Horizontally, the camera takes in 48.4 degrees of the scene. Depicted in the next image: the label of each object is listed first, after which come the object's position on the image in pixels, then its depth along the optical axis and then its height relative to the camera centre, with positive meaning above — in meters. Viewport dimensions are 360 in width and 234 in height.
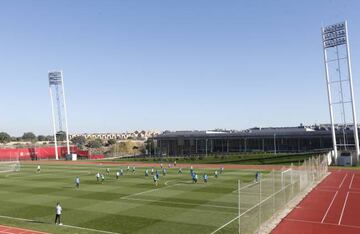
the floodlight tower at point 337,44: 68.44 +13.33
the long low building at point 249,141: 110.31 -4.01
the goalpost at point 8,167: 73.47 -3.78
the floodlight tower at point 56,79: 113.19 +18.32
